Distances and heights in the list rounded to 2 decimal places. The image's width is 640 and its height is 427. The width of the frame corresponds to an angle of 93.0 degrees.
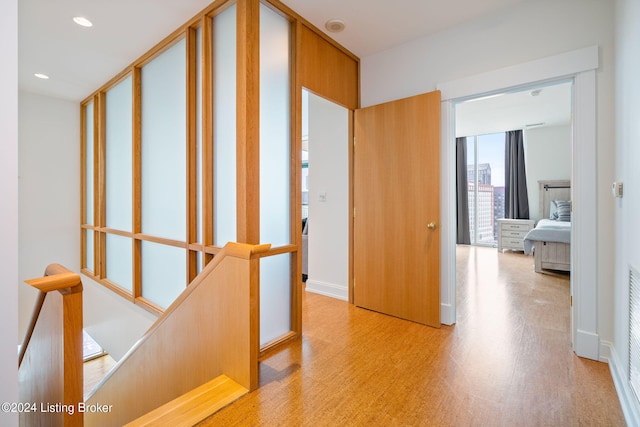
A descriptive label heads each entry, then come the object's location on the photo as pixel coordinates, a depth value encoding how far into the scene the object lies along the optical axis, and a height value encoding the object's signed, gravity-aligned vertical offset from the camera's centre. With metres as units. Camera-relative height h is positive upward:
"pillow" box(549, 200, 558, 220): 5.85 -0.02
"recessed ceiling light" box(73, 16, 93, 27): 2.53 +1.62
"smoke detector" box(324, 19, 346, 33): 2.50 +1.56
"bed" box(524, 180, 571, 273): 4.23 -0.51
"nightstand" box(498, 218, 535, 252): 6.14 -0.46
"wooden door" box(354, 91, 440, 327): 2.53 +0.02
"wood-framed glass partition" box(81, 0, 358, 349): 2.10 +0.50
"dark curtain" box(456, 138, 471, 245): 7.17 +0.33
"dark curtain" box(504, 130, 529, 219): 6.61 +0.67
